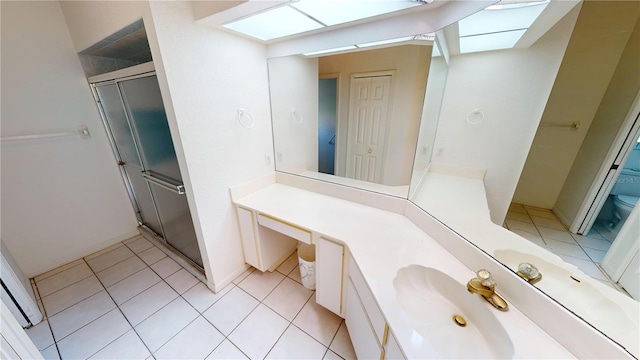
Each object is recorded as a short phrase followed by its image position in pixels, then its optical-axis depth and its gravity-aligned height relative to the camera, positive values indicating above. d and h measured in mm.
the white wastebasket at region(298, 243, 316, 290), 1614 -1199
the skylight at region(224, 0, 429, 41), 1049 +553
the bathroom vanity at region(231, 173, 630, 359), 650 -715
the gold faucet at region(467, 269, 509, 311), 753 -663
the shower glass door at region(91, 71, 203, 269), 1518 -372
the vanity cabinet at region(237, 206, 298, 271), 1509 -1067
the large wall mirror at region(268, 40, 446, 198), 1325 -4
